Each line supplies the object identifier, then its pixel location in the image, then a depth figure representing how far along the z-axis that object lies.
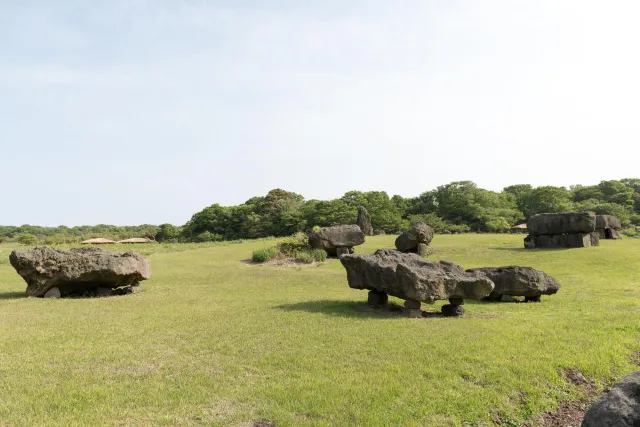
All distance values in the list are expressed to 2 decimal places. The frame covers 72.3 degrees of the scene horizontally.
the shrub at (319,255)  29.12
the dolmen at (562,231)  28.59
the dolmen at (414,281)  12.18
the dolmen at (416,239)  29.16
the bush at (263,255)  29.45
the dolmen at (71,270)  15.80
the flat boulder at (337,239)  30.31
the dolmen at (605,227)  35.03
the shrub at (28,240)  61.36
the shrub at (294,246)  31.13
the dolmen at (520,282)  14.69
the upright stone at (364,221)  47.81
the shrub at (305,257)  28.56
